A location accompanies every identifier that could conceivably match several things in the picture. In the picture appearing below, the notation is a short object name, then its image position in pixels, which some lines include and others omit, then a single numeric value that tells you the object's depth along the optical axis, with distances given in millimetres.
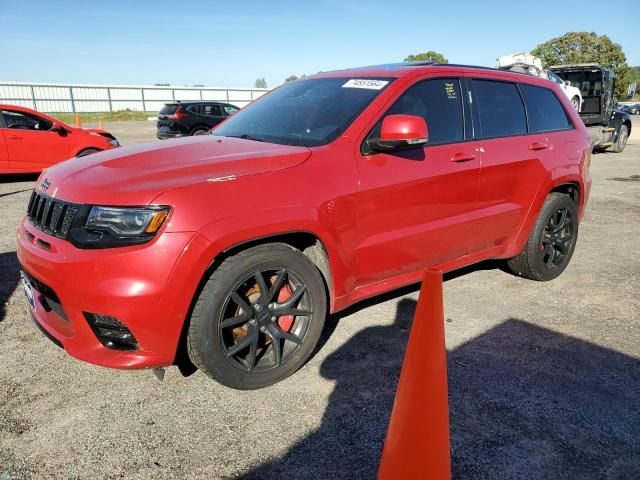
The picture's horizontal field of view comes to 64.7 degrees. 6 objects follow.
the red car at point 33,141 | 9188
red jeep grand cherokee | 2410
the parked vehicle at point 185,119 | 16234
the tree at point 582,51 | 45812
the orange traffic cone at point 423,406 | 1793
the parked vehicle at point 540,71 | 15141
